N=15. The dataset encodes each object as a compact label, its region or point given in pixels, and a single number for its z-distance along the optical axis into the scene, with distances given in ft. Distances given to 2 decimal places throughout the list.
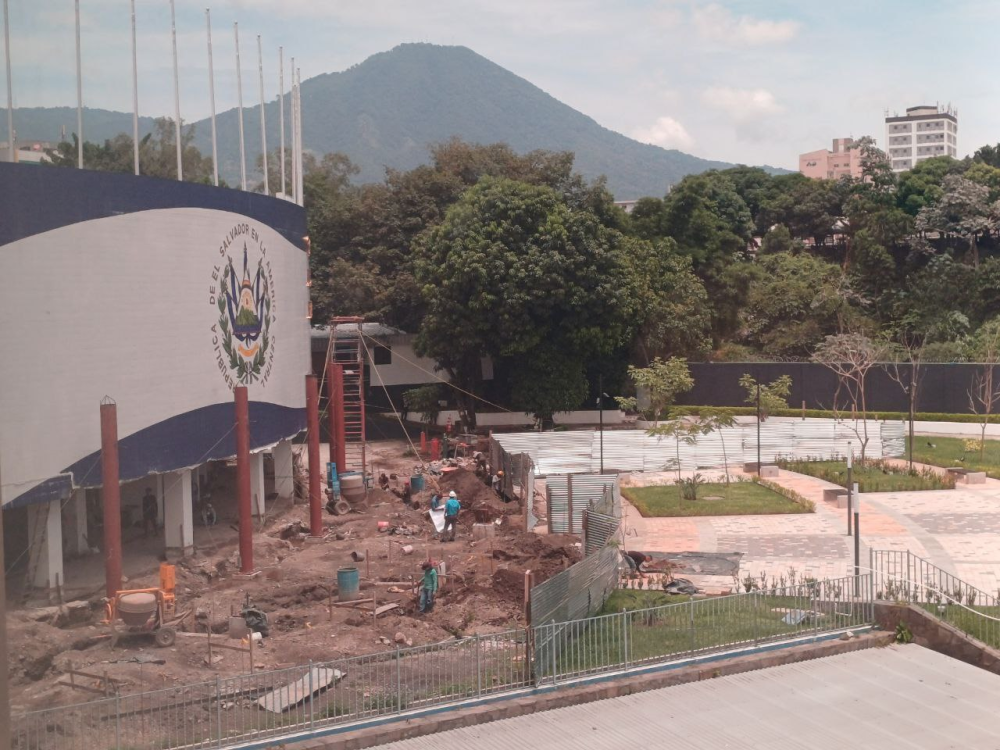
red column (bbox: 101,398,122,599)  66.95
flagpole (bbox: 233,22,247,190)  88.62
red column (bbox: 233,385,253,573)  78.59
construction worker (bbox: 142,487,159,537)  88.07
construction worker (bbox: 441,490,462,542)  91.09
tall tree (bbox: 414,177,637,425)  145.79
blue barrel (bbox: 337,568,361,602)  70.90
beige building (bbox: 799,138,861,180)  559.38
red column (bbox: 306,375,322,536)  92.73
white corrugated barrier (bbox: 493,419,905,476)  123.34
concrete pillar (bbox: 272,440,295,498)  108.99
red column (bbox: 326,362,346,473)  109.91
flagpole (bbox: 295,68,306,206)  105.44
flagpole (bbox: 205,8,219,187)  86.28
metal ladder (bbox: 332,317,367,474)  122.61
